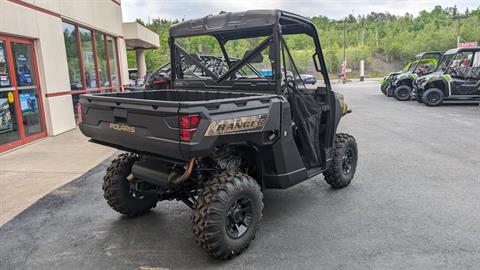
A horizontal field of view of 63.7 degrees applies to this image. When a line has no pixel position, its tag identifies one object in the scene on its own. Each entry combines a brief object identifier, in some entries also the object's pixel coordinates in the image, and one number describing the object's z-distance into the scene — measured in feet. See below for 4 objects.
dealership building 25.27
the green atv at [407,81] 53.11
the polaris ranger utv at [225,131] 10.01
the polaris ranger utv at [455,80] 44.75
